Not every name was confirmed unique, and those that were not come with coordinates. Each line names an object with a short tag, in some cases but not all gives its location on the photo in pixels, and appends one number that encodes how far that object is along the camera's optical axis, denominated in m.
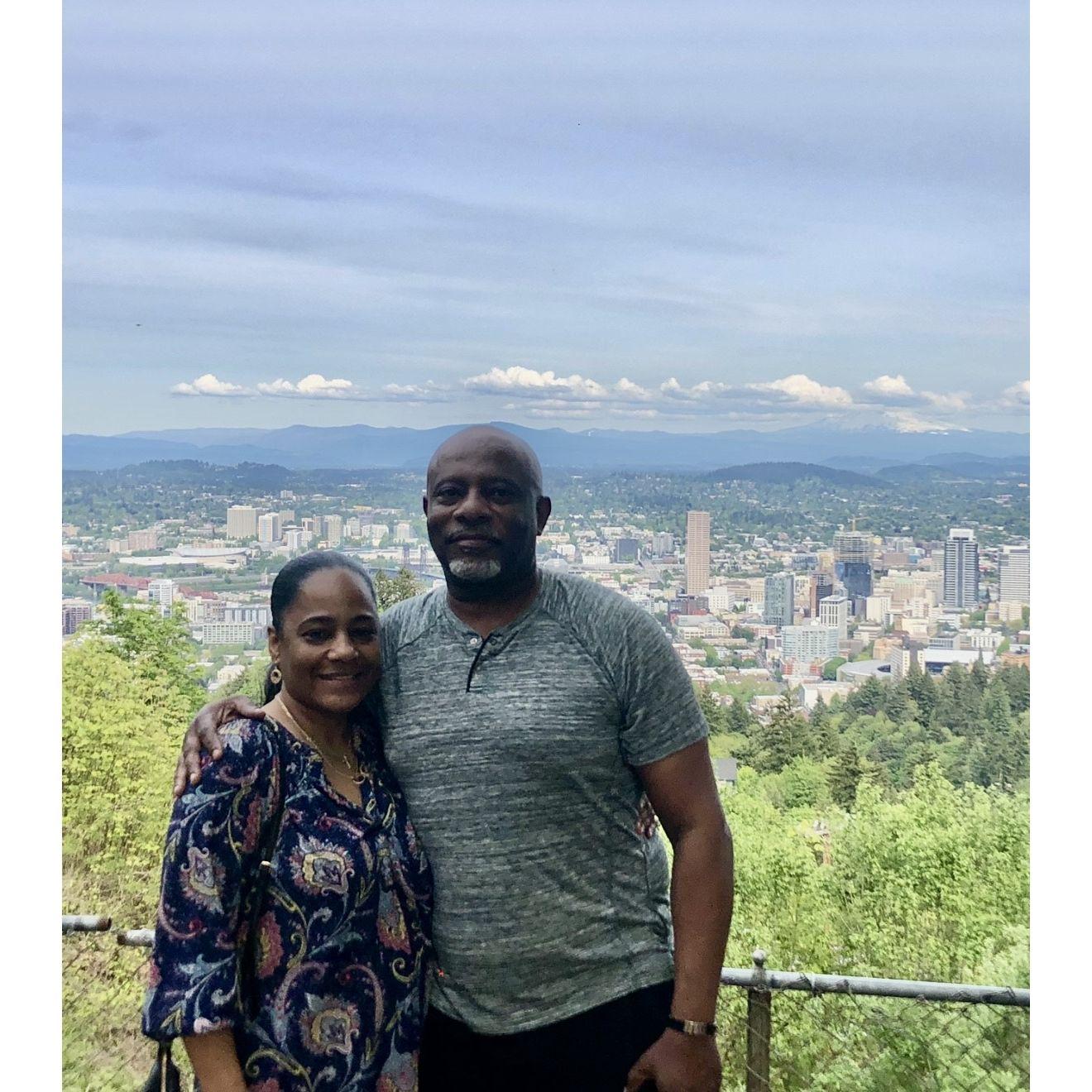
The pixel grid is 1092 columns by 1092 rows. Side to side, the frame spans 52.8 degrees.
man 1.17
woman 1.03
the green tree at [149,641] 16.73
